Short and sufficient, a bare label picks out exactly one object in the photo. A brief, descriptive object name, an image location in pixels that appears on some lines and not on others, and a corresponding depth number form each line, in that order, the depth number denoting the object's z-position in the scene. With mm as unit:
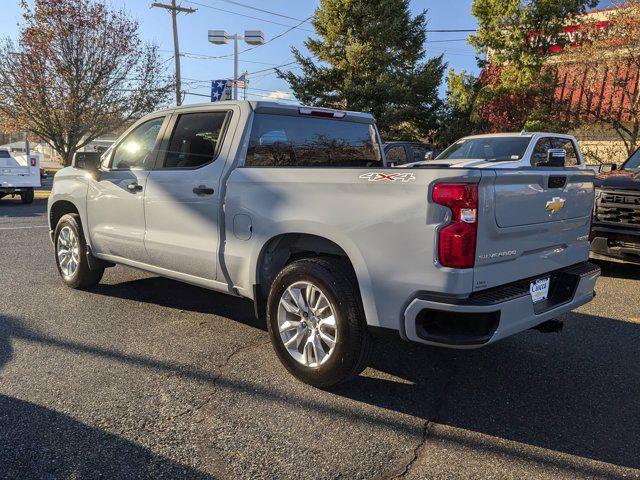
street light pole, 27777
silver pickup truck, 2934
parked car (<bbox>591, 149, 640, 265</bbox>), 6426
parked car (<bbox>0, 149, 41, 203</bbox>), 14695
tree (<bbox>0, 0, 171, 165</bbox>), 21703
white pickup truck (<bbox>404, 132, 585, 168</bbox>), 9375
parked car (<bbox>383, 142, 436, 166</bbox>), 12783
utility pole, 25531
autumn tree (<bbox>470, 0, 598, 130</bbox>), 18922
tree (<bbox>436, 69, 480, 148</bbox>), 21703
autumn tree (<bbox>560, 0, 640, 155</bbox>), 14680
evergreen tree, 24359
